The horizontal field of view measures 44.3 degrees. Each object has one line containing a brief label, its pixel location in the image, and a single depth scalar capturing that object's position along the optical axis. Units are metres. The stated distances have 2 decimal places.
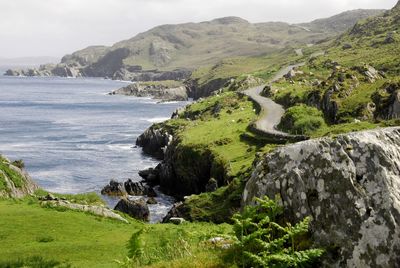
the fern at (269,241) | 13.11
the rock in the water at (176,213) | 54.19
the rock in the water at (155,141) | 114.56
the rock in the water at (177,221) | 46.07
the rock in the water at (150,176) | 87.81
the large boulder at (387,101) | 74.94
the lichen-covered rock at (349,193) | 13.13
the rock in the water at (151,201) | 72.75
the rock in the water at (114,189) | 76.69
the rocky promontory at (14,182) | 46.23
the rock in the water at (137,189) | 78.46
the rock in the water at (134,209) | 61.28
